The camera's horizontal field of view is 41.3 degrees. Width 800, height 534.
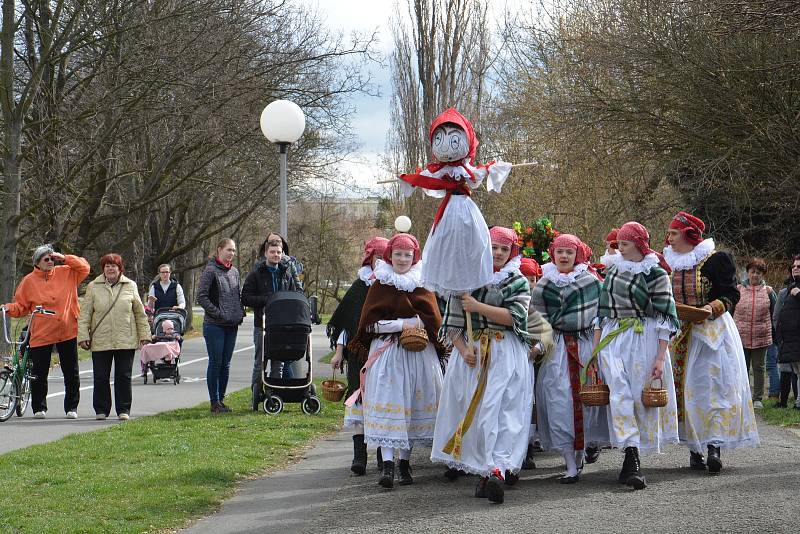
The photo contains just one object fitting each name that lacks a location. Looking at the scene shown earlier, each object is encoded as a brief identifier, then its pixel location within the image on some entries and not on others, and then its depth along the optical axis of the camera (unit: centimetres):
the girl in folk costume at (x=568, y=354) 816
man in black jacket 1255
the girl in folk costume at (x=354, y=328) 870
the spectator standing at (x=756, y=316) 1423
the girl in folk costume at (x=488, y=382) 739
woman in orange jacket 1255
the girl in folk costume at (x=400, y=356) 811
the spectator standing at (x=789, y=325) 1349
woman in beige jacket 1249
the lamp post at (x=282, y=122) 1357
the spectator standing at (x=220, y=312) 1259
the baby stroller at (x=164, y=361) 1788
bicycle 1245
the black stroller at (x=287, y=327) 1215
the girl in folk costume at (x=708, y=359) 841
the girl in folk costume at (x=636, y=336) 800
